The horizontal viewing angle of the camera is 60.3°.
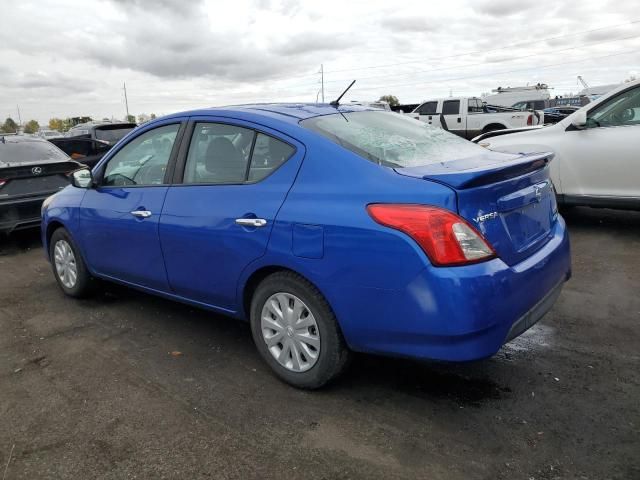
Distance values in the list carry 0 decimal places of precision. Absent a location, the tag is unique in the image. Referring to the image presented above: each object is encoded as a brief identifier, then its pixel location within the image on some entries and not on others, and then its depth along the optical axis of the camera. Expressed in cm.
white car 618
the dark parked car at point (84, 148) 1094
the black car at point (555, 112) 2124
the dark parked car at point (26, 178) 711
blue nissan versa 259
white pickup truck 1883
